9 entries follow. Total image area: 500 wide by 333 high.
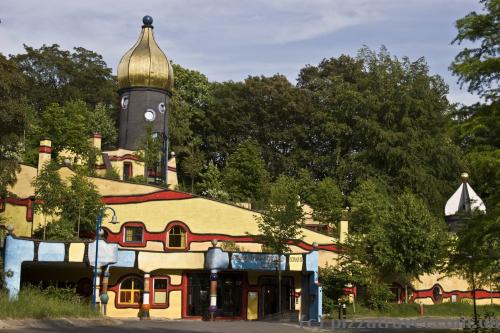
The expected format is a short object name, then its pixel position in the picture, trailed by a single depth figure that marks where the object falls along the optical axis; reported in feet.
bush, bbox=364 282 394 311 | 111.75
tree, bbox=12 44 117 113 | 181.37
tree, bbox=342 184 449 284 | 111.96
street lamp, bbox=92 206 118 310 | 80.23
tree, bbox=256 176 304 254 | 96.48
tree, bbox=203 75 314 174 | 178.19
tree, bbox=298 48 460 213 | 154.61
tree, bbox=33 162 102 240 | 96.31
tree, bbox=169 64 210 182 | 167.94
